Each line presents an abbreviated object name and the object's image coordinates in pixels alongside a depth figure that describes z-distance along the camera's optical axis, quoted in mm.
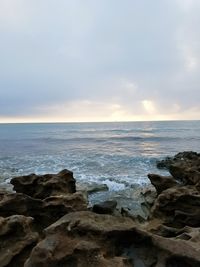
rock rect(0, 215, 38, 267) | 3118
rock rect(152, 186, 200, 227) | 5183
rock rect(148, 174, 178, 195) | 7018
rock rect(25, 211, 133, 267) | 2529
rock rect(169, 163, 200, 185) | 7943
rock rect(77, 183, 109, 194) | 9768
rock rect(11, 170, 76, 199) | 6633
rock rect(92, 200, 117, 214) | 5541
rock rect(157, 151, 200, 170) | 14833
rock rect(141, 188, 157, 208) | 7579
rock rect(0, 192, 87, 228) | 4850
